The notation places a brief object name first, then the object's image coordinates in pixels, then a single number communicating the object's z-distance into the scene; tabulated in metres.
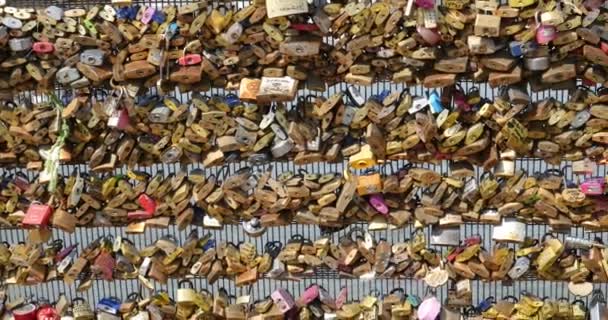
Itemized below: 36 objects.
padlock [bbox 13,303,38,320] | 4.39
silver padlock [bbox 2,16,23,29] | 4.03
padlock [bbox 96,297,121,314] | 4.34
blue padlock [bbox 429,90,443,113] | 3.87
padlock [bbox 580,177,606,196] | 3.86
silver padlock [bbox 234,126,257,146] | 4.02
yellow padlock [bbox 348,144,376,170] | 3.95
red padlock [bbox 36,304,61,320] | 4.41
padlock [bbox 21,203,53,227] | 4.21
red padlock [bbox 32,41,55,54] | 4.03
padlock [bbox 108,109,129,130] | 4.02
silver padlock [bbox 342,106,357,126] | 3.95
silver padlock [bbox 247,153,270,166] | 4.04
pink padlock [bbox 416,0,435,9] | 3.69
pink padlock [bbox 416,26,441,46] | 3.72
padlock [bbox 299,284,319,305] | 4.20
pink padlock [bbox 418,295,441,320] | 4.10
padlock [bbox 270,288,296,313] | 4.19
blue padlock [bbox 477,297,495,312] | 4.17
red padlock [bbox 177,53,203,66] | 3.95
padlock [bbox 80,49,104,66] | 4.01
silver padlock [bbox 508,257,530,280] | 4.02
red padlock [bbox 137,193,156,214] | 4.19
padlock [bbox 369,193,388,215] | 4.04
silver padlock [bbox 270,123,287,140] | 4.01
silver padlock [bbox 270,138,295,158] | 4.00
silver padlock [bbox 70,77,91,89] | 4.07
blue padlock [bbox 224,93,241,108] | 4.04
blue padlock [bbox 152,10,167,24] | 3.95
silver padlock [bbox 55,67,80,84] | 4.05
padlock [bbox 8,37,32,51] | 4.05
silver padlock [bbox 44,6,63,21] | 4.01
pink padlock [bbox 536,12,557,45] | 3.64
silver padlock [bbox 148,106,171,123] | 4.05
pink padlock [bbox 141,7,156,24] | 3.94
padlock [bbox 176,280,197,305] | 4.24
